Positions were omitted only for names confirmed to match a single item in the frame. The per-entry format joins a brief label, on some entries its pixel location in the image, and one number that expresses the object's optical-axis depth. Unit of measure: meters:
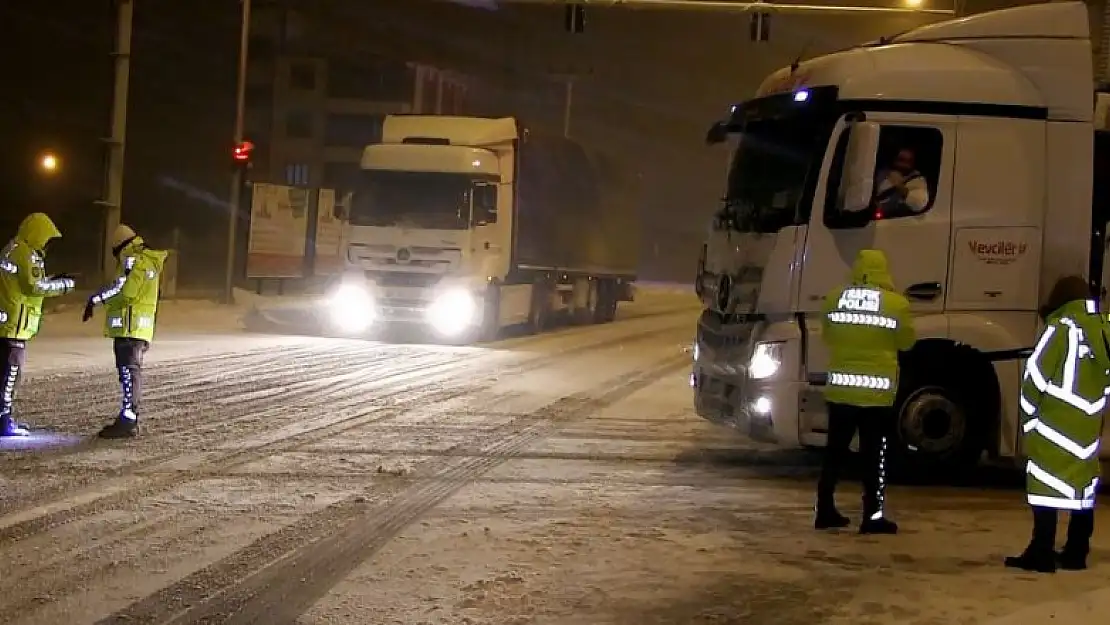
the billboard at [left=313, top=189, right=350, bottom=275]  31.39
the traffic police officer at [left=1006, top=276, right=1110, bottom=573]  7.33
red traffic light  27.06
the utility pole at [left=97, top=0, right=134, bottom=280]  22.89
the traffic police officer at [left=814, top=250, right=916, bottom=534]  8.17
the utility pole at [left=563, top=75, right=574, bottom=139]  49.66
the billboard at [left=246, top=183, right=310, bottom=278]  29.25
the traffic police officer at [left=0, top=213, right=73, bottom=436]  10.30
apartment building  75.00
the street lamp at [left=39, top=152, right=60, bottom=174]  48.19
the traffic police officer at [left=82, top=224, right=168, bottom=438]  10.65
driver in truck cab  9.62
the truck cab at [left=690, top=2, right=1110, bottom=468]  9.62
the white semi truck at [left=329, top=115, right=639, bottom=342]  21.83
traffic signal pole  27.38
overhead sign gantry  20.58
